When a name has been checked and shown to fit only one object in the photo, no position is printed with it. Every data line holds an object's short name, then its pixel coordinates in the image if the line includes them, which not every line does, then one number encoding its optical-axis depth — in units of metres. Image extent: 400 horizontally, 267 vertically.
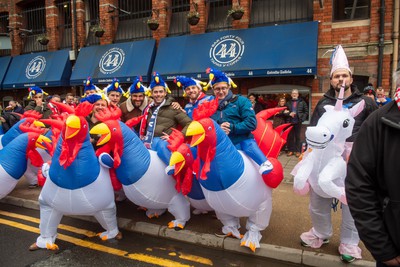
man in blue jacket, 3.78
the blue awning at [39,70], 14.36
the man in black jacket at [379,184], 1.79
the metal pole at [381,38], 9.18
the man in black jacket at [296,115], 9.35
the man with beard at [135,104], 5.15
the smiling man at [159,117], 4.50
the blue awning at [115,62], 12.41
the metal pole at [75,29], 14.50
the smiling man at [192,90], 4.71
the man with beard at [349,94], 3.38
